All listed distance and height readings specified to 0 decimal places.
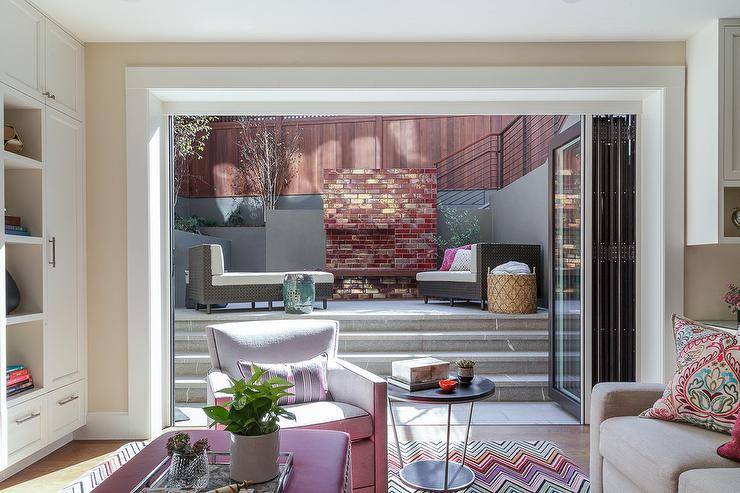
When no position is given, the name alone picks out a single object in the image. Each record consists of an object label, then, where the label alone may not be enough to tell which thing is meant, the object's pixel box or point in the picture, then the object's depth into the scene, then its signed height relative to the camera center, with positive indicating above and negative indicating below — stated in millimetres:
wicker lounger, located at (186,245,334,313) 6188 -473
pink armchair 2516 -673
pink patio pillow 7461 -209
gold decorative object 2959 +561
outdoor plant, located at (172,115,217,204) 7285 +1430
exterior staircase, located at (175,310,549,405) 4539 -962
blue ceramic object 6188 -574
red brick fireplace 8383 +216
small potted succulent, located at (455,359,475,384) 2742 -646
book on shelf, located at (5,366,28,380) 2906 -688
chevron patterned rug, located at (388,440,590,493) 2773 -1231
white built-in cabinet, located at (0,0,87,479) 2881 +50
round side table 2490 -1190
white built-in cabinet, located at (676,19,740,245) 3139 +612
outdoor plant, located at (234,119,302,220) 9547 +1499
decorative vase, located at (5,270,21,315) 2930 -272
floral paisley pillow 2086 -563
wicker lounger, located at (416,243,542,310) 6312 -245
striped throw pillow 2723 -672
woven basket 5773 -547
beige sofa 1805 -753
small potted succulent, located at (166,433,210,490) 1591 -642
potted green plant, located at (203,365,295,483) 1666 -570
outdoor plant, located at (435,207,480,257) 8766 +186
